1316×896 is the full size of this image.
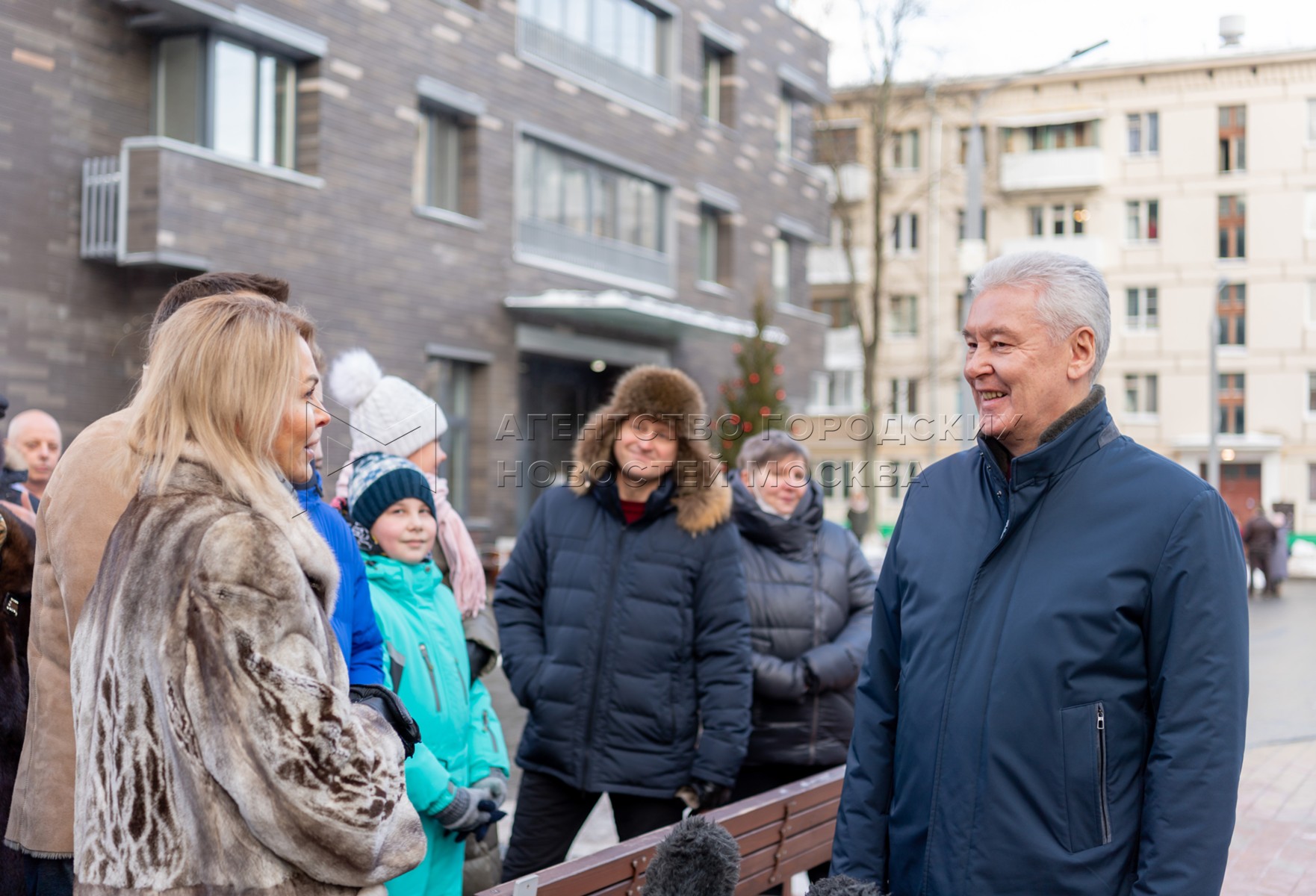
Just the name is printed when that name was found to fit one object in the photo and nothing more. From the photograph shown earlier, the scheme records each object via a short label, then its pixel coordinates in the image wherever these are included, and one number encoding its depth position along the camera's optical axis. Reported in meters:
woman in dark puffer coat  4.54
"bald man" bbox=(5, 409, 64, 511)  6.61
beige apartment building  40.88
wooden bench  2.98
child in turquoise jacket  3.32
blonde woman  2.06
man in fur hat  4.10
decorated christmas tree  19.31
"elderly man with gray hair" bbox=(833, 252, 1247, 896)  2.29
